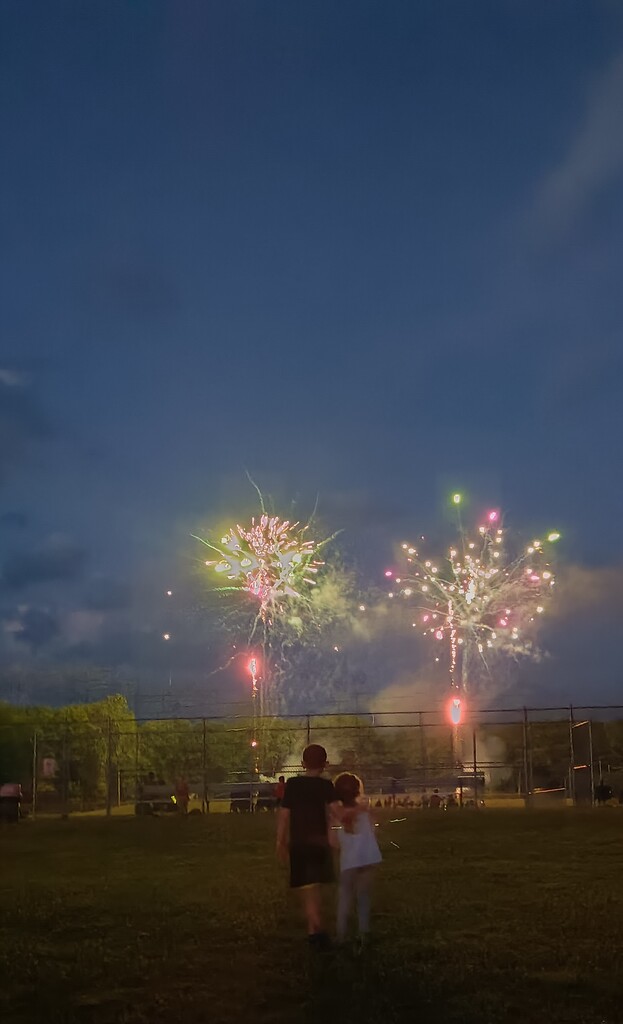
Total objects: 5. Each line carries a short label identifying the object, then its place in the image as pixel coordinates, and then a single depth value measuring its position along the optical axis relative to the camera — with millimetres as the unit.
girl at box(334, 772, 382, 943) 10289
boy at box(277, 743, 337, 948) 10008
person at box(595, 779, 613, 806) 36875
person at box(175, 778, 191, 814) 36250
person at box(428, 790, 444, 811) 36688
